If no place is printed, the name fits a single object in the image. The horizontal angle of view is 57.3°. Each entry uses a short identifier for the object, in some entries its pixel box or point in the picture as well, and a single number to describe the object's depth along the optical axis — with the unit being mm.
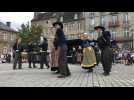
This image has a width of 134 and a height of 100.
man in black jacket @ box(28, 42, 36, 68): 6528
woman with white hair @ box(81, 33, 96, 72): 4586
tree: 23203
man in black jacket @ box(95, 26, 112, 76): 4135
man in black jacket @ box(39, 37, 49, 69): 5785
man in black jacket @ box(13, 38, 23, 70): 6022
